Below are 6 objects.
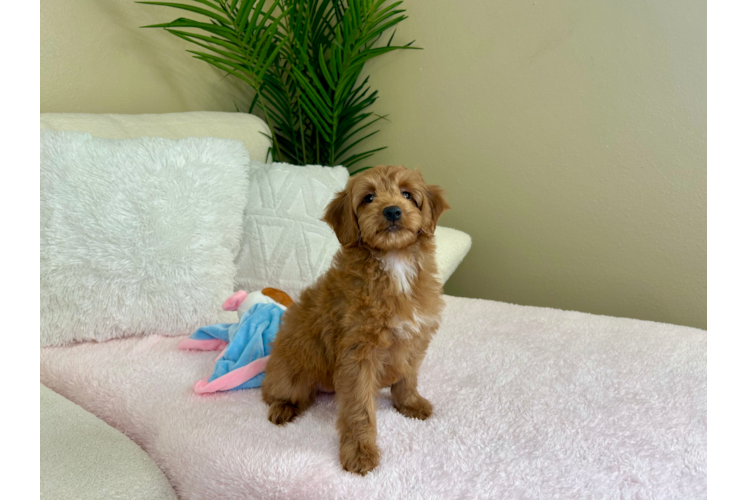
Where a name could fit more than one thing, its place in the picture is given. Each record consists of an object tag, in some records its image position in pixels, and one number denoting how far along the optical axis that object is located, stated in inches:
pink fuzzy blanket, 40.7
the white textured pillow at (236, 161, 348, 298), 77.7
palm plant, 91.7
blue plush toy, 56.3
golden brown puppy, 44.8
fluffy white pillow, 64.2
